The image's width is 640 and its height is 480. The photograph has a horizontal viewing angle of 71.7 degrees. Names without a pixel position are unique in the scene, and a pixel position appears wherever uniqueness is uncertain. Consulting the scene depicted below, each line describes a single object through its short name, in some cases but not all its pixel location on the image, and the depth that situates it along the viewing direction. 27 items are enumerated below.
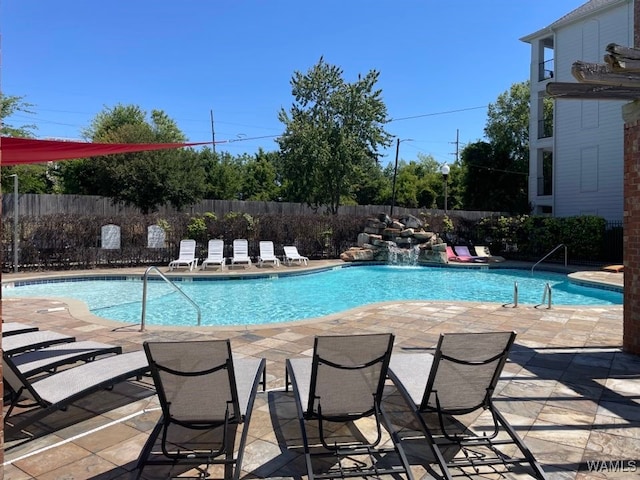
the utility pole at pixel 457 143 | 61.72
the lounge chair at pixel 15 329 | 4.52
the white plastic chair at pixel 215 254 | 14.66
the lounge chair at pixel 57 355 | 3.52
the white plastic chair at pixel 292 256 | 16.08
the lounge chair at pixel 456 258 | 17.50
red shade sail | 5.23
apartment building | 18.52
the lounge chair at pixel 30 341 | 3.99
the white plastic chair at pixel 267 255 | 15.47
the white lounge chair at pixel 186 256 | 14.50
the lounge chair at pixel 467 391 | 2.85
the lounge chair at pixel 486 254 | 17.38
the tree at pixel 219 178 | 34.78
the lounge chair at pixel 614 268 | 13.24
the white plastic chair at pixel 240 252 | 15.17
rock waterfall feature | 17.31
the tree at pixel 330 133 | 23.09
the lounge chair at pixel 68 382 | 2.94
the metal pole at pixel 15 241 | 12.68
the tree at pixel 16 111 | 23.72
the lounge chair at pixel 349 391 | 2.79
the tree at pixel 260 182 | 39.02
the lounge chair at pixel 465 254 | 17.51
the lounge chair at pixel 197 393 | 2.62
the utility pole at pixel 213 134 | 50.00
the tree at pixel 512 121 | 32.41
